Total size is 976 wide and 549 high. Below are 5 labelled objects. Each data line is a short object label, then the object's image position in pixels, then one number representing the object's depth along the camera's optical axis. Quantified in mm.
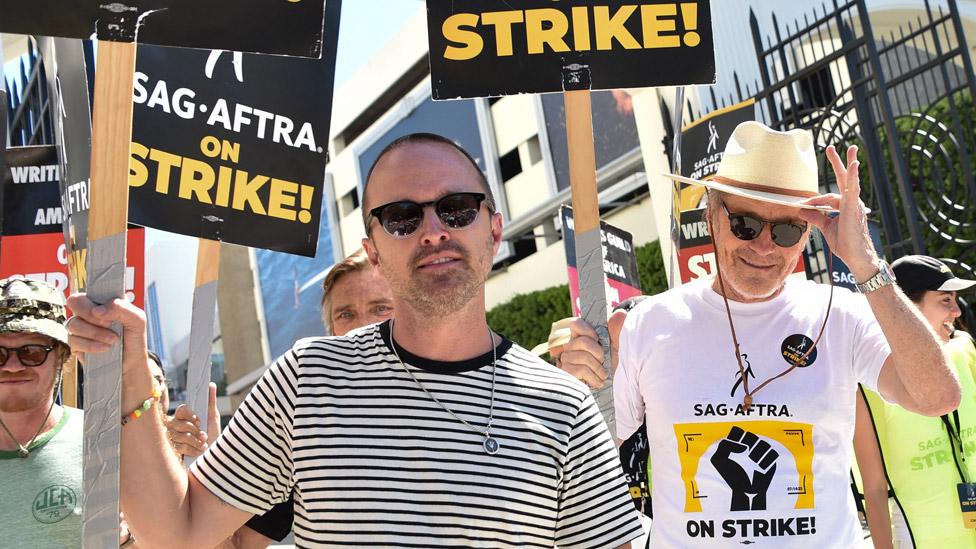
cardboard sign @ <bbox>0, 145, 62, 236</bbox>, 5430
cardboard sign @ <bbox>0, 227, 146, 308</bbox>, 5391
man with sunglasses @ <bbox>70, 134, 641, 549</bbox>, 1887
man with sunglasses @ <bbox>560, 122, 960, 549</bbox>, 2814
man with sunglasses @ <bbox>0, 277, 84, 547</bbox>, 3242
